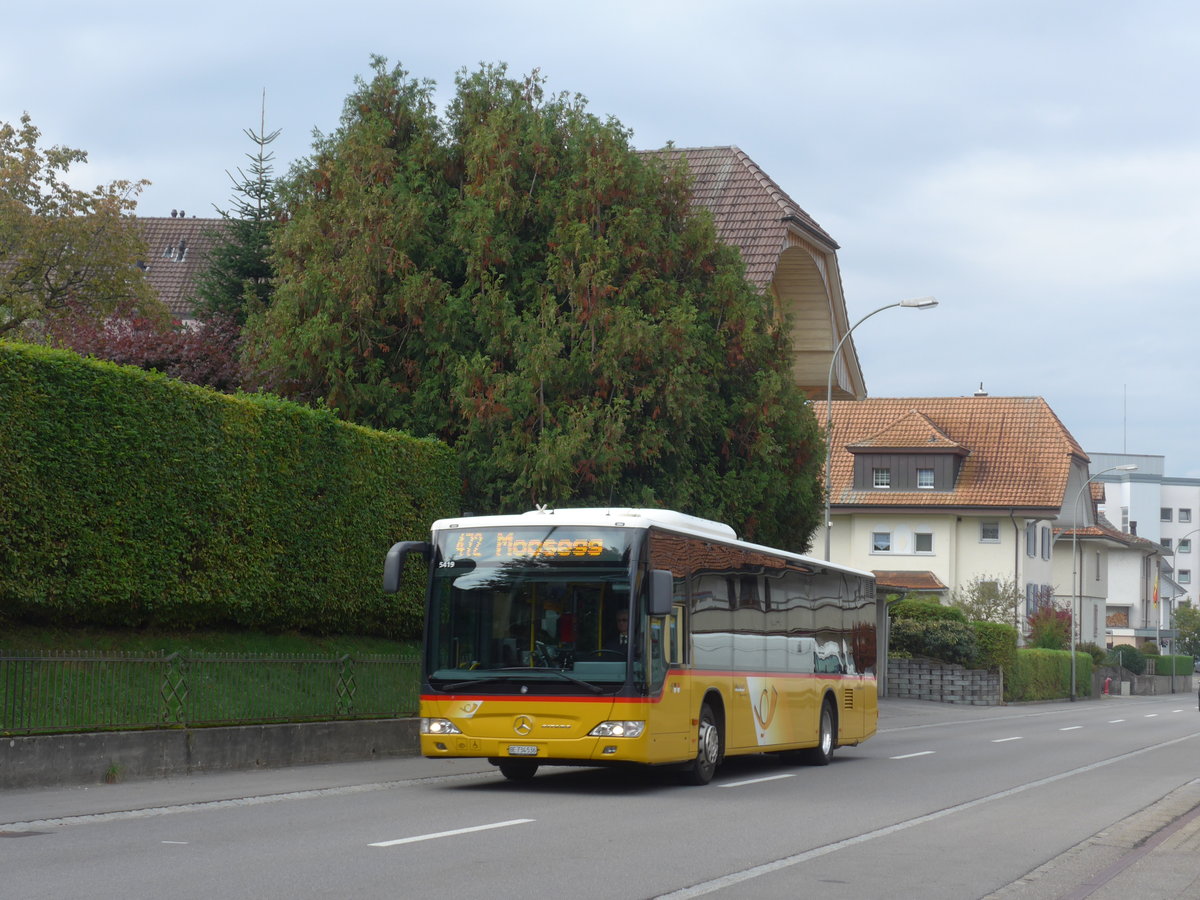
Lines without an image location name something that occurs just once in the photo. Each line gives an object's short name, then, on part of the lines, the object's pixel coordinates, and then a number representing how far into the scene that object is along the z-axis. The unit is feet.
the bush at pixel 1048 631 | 229.04
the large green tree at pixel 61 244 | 120.57
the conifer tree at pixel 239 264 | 113.09
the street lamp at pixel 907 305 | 111.65
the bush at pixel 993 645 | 187.62
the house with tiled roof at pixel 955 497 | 242.78
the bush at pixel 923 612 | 189.06
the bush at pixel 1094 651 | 257.14
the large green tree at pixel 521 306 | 89.15
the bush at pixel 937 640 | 185.26
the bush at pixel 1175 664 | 317.22
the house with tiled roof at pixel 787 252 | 126.41
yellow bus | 54.34
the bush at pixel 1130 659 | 297.94
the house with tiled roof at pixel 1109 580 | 273.13
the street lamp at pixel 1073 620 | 214.42
